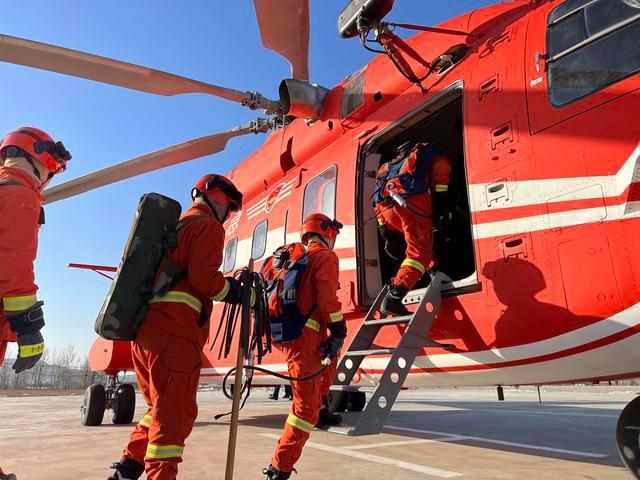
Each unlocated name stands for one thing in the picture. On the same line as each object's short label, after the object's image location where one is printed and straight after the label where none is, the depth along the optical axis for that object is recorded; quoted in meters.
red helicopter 2.74
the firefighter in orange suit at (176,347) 2.63
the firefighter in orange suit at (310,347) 3.27
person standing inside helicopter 3.99
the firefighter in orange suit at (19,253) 2.84
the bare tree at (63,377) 61.25
